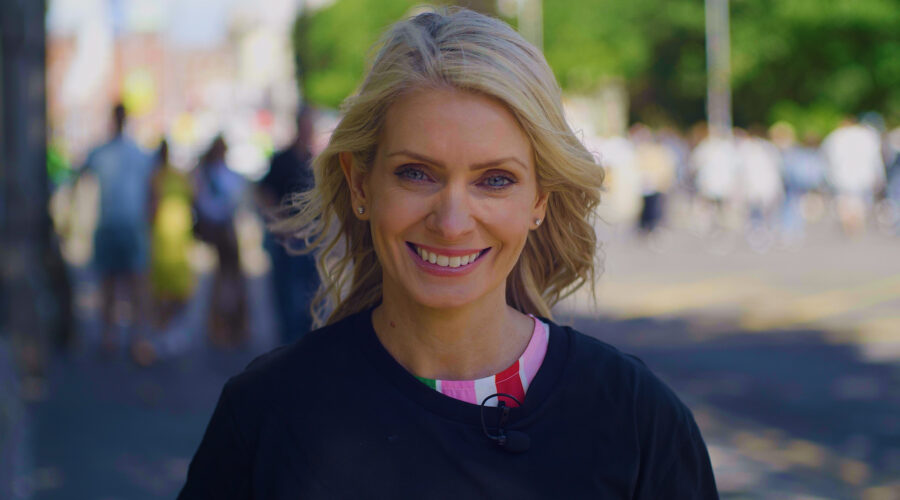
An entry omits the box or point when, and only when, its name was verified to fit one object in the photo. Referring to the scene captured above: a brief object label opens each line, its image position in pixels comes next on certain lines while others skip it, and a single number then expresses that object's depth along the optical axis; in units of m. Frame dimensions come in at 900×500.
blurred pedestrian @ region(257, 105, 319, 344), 8.97
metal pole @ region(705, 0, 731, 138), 40.73
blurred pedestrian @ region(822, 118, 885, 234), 20.36
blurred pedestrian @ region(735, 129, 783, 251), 20.47
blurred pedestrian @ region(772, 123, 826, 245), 21.17
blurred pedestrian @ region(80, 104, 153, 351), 10.56
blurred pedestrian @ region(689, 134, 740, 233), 22.06
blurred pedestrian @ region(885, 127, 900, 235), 21.97
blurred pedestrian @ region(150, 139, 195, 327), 10.72
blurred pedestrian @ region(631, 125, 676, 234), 21.92
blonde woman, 2.09
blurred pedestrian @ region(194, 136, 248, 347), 11.07
